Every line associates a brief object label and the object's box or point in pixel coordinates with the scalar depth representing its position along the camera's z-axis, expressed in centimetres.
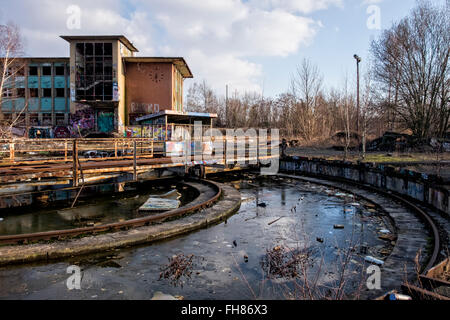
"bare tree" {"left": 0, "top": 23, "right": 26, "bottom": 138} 2325
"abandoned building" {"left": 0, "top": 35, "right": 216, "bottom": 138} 3241
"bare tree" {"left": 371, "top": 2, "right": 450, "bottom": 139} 2394
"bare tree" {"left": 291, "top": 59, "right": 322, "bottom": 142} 3312
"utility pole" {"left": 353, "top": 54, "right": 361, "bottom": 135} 1953
